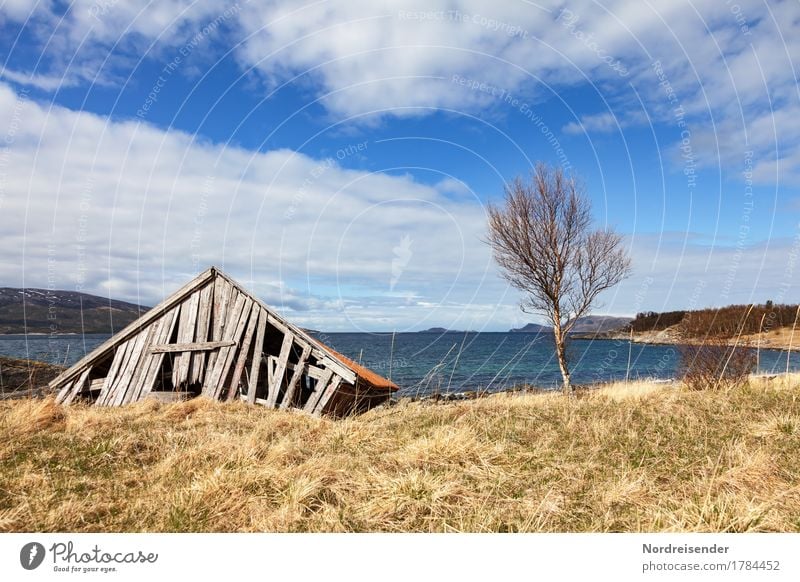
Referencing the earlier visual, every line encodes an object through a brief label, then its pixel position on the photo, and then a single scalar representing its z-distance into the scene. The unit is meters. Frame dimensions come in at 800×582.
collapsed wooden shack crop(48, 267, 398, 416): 11.27
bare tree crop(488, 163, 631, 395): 16.89
